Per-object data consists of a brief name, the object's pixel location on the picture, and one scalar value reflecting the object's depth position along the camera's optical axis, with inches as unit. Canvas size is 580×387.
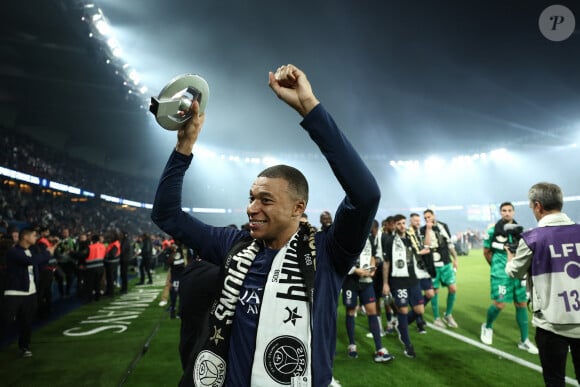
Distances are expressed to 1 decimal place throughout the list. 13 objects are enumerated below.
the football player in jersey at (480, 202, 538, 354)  230.0
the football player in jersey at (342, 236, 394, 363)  230.2
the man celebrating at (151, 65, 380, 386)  56.2
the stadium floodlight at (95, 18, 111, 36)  633.1
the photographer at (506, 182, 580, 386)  112.0
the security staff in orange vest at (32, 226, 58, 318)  347.9
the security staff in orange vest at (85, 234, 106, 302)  450.0
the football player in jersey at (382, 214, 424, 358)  233.0
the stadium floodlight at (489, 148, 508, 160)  1719.0
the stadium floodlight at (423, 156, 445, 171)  1976.0
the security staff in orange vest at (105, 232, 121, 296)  496.1
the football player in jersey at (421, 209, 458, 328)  306.0
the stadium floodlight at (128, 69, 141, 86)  854.3
